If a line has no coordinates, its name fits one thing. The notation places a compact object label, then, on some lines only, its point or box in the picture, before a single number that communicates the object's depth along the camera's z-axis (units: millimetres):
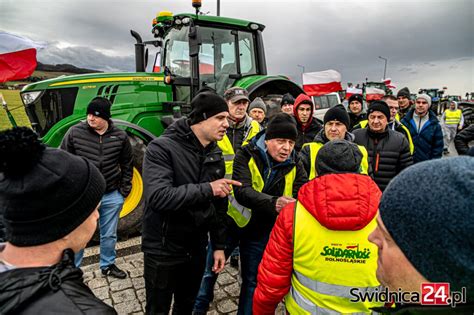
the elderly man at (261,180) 2117
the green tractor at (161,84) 4121
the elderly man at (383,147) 2957
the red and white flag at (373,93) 12980
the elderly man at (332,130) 2682
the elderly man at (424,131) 3986
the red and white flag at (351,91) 13422
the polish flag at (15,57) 4633
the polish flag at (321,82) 10492
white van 11141
